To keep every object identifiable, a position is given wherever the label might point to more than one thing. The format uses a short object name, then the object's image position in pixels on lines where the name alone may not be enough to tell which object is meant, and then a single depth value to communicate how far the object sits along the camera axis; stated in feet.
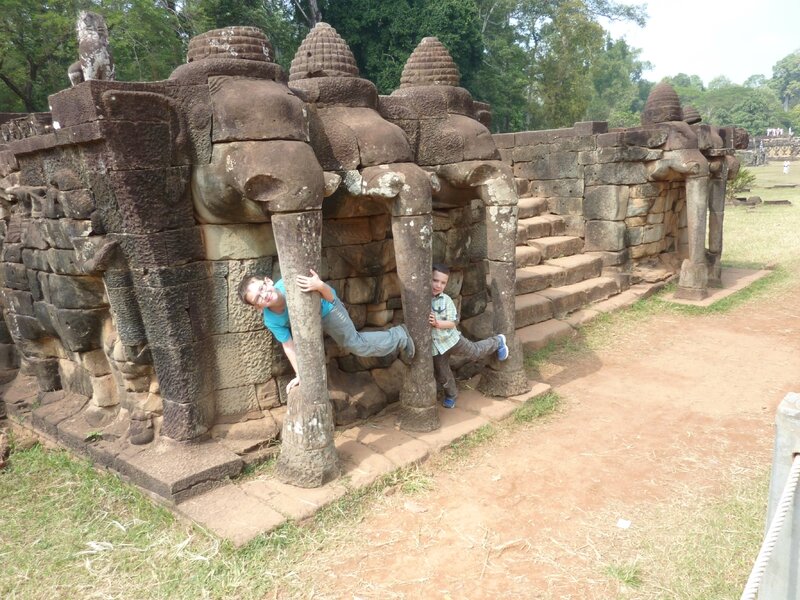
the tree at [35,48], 49.01
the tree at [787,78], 297.94
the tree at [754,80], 396.16
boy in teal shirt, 12.35
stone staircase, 23.97
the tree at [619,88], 145.57
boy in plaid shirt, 15.79
